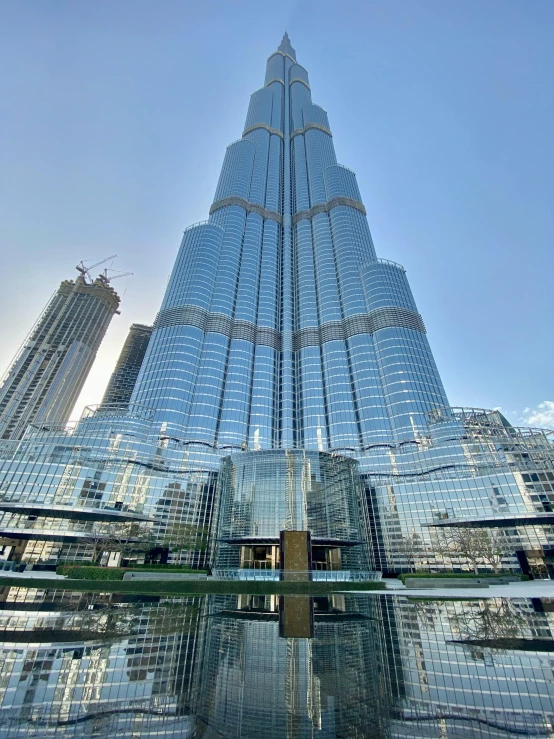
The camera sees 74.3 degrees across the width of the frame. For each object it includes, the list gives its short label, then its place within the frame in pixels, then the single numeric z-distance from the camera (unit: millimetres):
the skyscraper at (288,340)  112125
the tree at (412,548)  77125
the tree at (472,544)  60531
